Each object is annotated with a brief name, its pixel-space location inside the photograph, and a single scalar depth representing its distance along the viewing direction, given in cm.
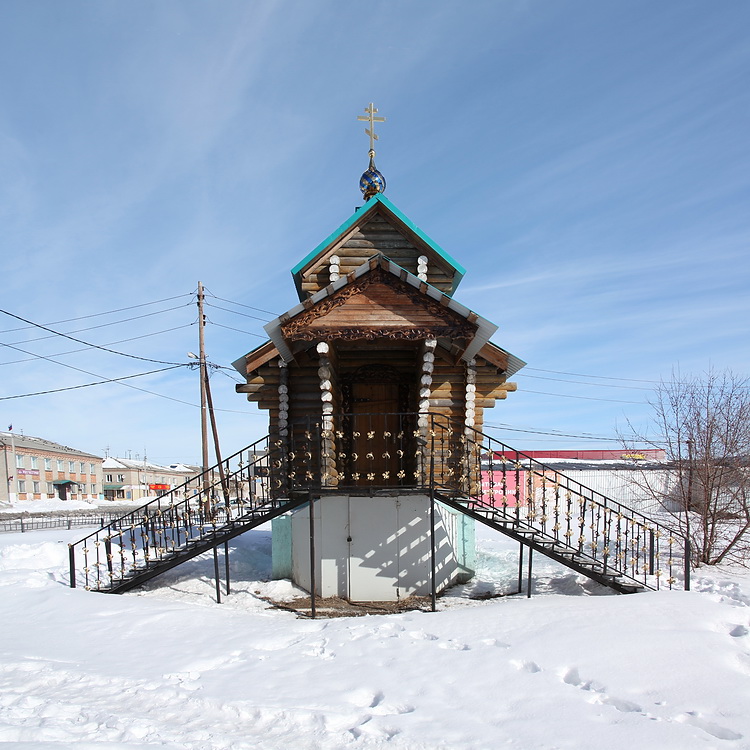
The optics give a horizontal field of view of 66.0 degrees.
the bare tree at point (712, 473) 1410
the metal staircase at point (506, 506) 975
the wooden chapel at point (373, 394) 1041
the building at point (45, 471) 5572
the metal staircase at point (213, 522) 1072
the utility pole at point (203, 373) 2157
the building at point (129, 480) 7869
